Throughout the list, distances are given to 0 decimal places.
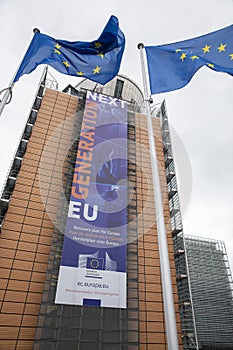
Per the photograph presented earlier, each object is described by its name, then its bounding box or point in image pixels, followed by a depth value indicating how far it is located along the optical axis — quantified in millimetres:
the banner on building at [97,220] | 15227
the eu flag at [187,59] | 8859
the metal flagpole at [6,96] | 7410
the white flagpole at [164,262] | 4737
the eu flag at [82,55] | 9258
